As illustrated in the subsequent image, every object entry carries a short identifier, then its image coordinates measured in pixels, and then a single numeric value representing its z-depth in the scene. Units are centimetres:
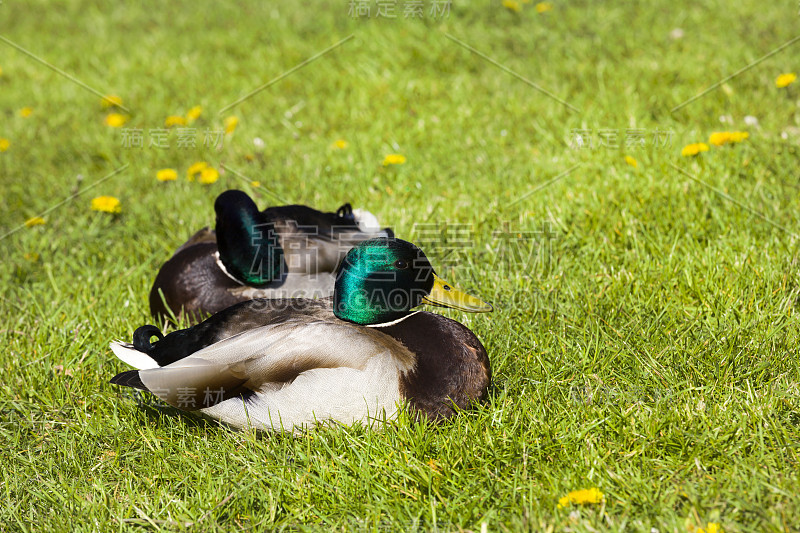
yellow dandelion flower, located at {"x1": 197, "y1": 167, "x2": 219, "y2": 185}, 962
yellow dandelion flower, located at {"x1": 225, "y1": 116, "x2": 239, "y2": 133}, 1118
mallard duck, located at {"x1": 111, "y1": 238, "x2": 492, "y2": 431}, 519
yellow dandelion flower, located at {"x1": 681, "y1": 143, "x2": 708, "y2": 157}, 842
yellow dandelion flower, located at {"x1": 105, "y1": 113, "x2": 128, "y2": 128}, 1165
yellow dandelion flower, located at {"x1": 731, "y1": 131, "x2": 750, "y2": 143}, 866
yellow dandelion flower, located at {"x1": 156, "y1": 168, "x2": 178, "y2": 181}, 955
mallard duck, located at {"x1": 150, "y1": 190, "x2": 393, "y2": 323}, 710
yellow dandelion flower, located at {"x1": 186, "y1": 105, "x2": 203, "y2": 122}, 1109
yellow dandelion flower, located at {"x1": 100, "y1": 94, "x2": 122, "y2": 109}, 1220
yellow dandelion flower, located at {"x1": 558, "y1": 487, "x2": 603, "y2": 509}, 429
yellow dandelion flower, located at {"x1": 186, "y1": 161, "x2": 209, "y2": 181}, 974
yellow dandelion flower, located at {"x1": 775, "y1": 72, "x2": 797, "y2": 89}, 943
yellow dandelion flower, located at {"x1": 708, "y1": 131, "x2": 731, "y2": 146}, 871
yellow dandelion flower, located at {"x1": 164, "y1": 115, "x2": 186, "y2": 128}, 1105
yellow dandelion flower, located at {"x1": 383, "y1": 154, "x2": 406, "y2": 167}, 942
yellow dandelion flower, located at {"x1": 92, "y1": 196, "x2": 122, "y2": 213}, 889
